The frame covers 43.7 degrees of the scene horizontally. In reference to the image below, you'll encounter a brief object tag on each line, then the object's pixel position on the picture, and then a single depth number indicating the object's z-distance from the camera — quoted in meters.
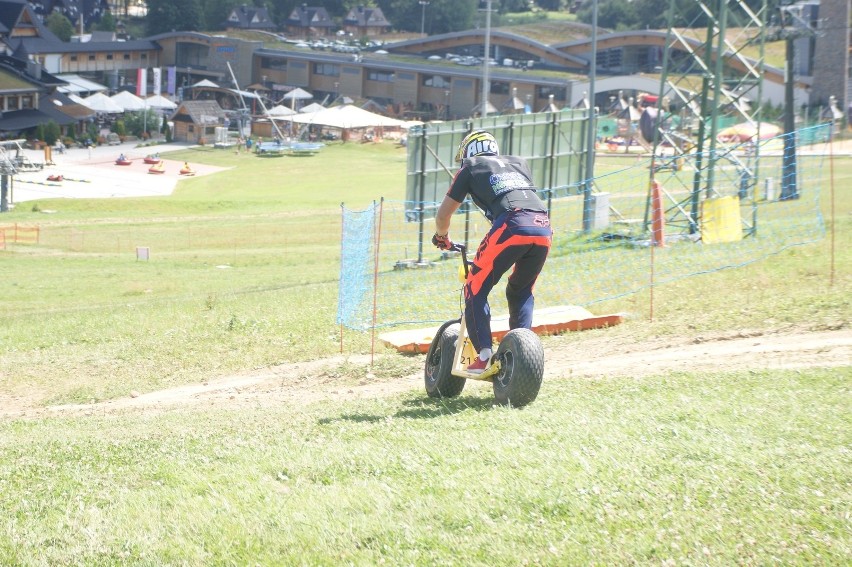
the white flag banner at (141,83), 93.06
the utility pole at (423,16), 134.12
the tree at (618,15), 125.25
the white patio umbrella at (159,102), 86.94
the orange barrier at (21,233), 35.50
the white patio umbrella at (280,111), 84.12
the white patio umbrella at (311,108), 86.75
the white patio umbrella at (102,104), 80.55
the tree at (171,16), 127.56
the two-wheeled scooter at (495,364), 8.59
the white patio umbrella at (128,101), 82.75
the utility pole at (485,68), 37.69
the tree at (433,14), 134.12
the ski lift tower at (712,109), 23.58
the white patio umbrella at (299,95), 94.69
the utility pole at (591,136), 27.47
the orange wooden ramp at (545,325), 13.31
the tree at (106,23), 128.12
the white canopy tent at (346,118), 78.00
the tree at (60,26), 114.75
